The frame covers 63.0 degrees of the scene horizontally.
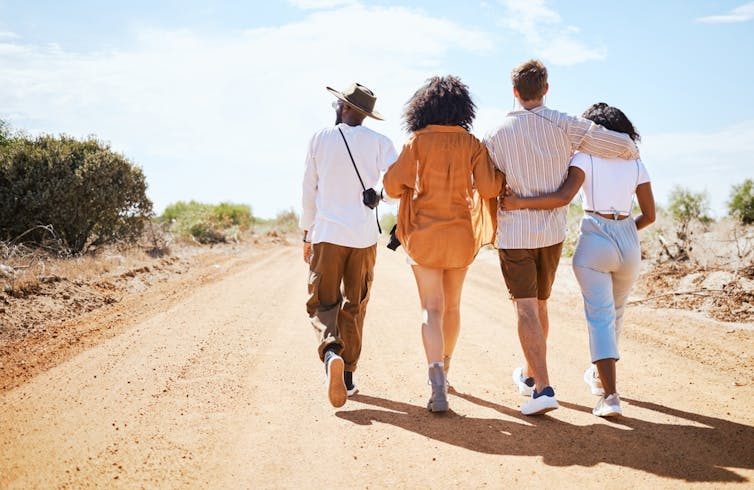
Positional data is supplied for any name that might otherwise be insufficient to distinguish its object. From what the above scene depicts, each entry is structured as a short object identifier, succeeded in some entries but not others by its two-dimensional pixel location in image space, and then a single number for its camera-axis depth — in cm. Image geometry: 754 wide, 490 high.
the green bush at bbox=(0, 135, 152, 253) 1288
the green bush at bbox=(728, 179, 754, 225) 2035
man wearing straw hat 468
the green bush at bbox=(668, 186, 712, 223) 1900
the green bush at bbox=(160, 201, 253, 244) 2390
